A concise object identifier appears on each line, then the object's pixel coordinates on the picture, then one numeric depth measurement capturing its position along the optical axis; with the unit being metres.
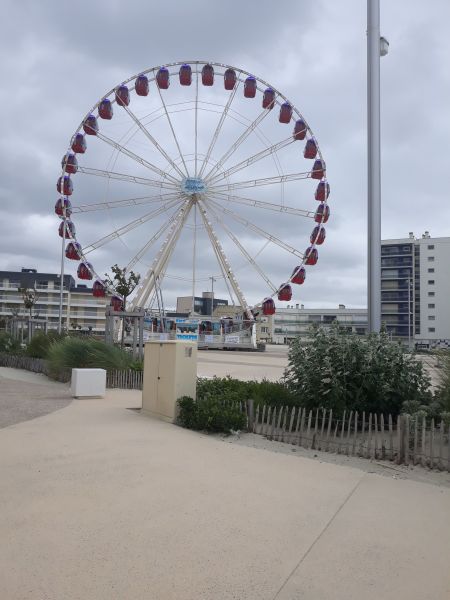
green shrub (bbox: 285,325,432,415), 8.42
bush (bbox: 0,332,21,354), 24.73
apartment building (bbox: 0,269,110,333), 105.75
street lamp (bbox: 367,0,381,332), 11.12
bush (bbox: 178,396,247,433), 8.39
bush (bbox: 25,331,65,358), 21.23
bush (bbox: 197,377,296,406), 9.37
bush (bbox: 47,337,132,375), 15.84
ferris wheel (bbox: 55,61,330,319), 31.42
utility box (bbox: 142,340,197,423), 9.30
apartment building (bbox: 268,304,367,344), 114.25
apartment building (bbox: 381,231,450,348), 96.94
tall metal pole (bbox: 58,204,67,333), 32.34
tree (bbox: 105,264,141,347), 40.65
